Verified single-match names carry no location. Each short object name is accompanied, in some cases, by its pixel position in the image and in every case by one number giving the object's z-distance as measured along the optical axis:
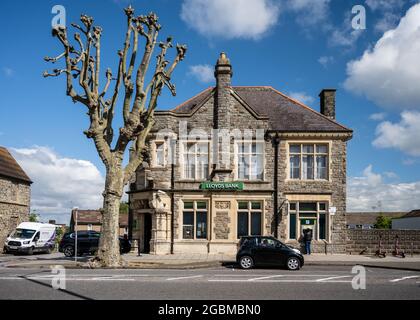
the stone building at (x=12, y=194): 36.19
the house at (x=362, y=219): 89.56
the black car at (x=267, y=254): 19.09
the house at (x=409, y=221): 58.52
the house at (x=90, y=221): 71.38
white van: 31.03
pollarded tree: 19.55
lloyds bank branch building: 26.66
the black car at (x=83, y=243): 26.75
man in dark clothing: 25.88
